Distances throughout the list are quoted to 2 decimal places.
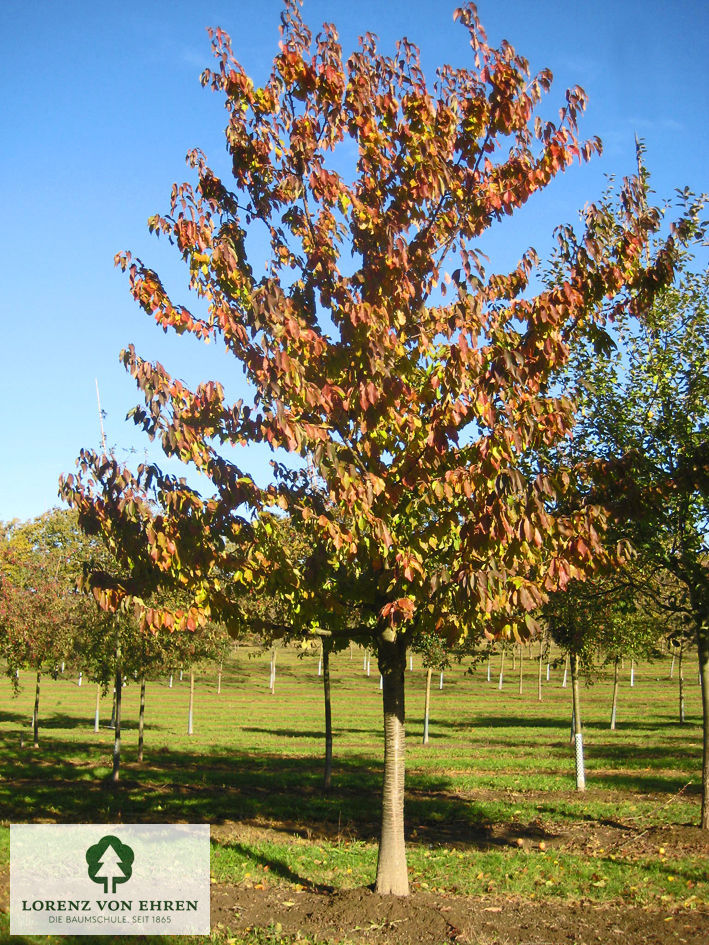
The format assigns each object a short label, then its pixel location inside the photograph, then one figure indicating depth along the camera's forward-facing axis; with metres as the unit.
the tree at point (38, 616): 23.41
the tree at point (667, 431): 11.11
